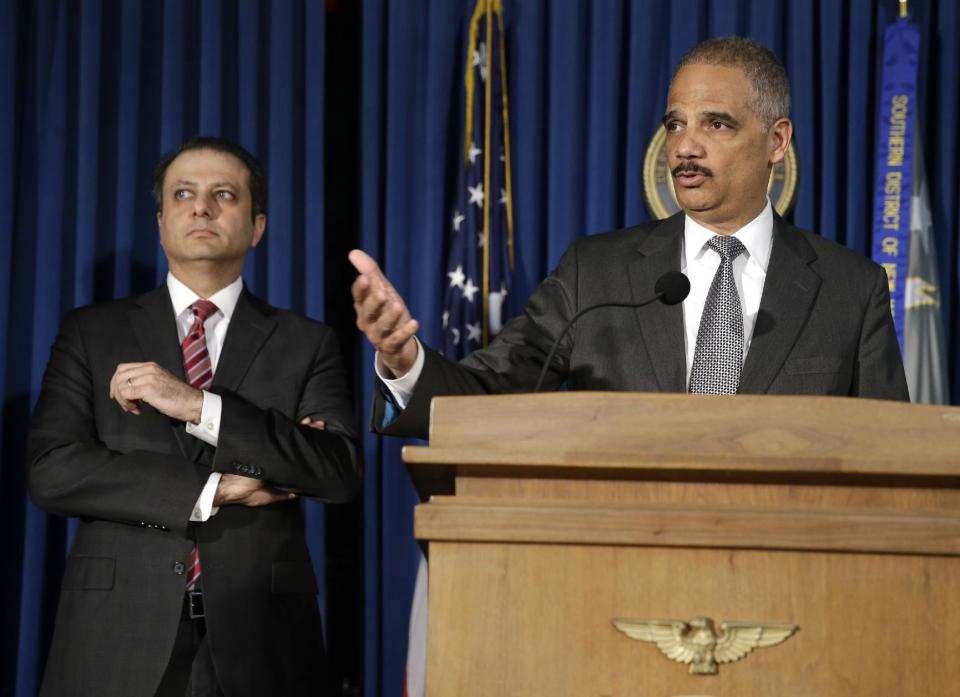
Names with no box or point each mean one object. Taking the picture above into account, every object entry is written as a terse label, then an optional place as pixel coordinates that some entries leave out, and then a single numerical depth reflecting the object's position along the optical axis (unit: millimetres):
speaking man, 2104
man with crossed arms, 2770
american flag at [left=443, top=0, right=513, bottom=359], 4059
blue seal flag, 3947
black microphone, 1796
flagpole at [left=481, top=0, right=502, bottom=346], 4070
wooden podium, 1353
